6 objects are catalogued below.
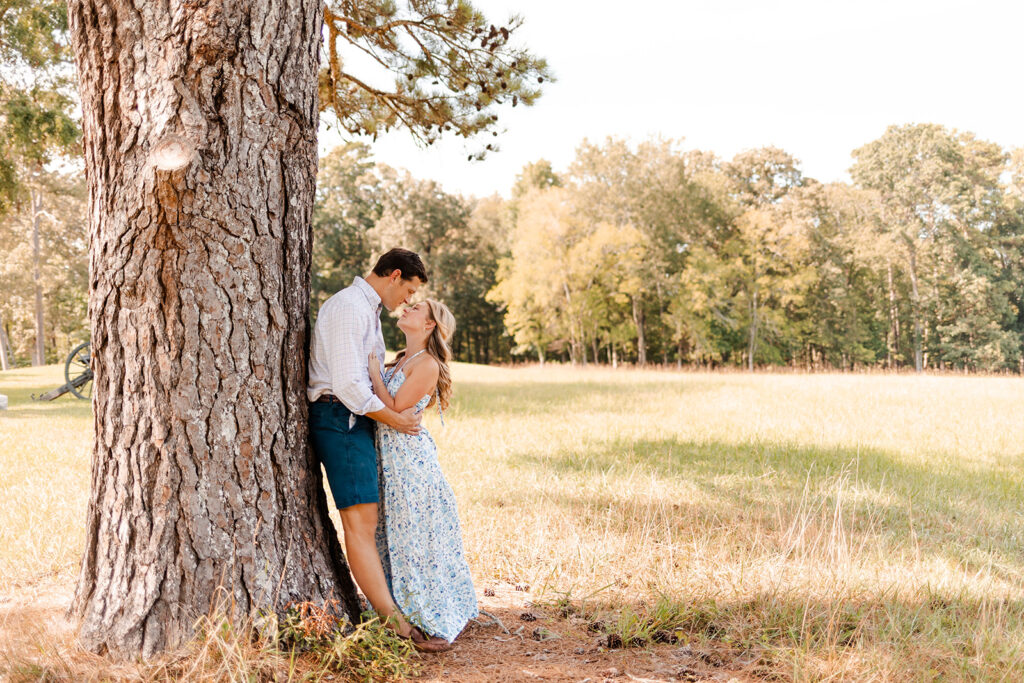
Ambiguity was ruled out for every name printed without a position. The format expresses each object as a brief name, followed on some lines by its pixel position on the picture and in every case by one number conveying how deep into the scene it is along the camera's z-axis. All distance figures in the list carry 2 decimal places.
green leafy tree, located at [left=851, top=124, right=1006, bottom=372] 37.44
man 3.14
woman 3.42
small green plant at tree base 2.86
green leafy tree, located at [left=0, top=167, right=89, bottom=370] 30.80
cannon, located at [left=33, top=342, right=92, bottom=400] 14.40
